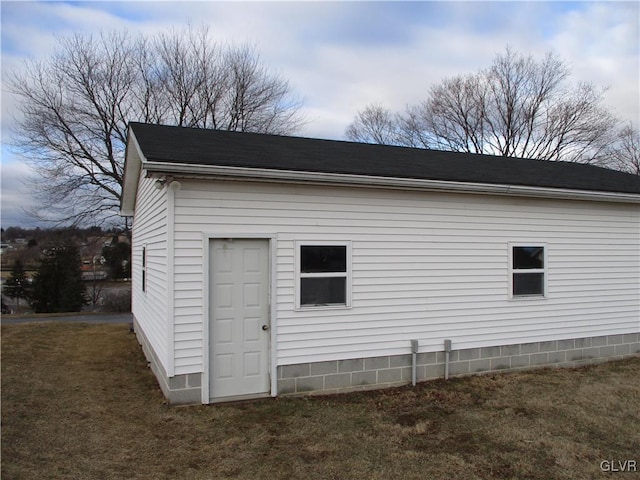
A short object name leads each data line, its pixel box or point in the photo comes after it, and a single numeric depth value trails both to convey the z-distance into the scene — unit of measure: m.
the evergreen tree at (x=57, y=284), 29.30
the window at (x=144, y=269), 8.76
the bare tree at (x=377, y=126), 32.38
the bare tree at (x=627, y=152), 29.80
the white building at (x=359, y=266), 5.76
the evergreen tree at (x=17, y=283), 34.22
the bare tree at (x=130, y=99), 23.73
